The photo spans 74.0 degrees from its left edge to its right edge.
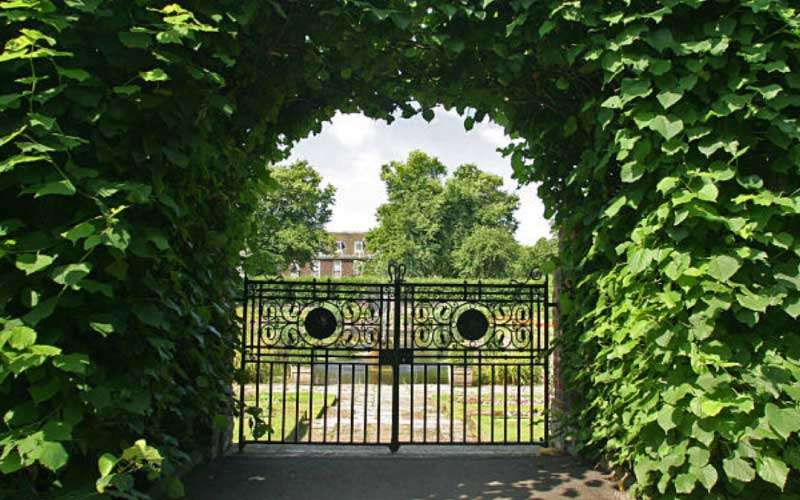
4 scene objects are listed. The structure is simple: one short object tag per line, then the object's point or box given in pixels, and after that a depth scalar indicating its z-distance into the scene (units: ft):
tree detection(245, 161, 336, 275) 113.69
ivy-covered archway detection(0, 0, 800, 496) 7.40
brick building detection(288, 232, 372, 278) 223.51
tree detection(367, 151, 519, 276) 131.78
